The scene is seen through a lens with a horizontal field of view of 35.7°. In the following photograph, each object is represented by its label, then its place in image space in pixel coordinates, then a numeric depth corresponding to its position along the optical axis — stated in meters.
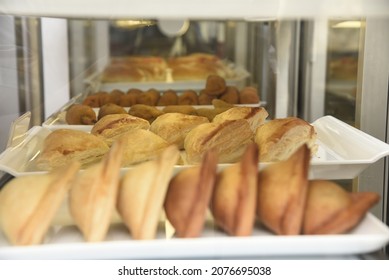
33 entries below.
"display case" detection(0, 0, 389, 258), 0.50
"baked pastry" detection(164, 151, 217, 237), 0.50
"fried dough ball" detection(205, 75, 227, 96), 1.11
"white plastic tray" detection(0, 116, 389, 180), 0.60
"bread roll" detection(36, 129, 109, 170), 0.61
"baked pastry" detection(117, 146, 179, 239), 0.50
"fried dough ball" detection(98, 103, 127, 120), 0.88
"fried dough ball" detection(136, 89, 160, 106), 1.00
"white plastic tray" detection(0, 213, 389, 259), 0.50
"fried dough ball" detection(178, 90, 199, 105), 1.04
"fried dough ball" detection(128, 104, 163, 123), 0.82
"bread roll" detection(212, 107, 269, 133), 0.73
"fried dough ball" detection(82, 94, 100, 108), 0.96
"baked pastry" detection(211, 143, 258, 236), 0.50
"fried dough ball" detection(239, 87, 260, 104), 0.99
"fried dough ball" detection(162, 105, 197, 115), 0.86
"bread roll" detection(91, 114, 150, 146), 0.73
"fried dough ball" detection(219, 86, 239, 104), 1.00
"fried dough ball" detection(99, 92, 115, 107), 1.04
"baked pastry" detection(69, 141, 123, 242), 0.50
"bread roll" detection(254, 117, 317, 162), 0.60
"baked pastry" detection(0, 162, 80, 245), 0.50
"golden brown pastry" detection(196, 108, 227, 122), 0.80
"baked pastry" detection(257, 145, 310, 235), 0.50
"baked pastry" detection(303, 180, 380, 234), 0.50
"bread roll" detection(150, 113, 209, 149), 0.72
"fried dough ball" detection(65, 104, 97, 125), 0.86
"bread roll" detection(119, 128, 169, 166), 0.59
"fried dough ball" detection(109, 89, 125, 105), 1.03
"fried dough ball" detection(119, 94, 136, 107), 0.99
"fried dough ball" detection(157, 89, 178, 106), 1.01
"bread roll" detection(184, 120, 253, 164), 0.61
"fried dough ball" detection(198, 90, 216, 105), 1.00
